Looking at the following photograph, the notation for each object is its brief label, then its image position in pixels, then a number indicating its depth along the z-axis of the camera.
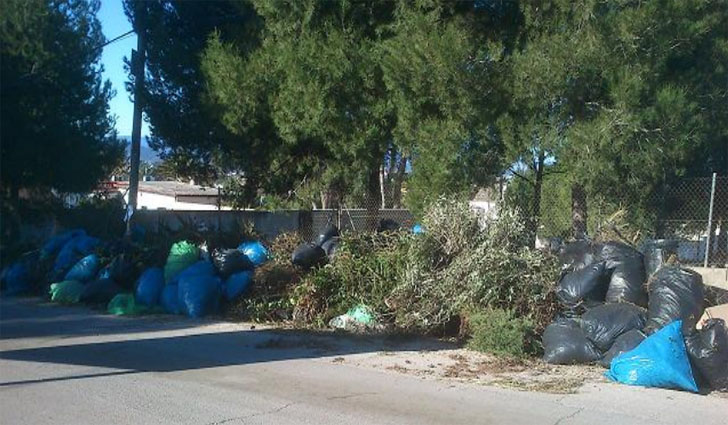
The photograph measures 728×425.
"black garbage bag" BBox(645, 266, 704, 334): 9.34
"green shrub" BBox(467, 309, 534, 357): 9.85
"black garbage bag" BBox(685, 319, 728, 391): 8.26
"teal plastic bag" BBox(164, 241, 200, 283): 14.06
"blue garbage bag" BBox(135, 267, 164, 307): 13.69
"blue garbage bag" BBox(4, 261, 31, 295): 16.34
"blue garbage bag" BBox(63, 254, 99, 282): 15.15
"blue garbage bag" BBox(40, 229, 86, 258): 16.73
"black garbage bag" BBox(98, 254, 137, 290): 14.75
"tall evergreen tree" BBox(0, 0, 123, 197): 19.47
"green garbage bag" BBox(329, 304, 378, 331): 11.59
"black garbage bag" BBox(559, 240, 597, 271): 11.16
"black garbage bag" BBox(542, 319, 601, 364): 9.38
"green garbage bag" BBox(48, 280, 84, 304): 14.68
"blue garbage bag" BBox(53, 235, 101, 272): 16.06
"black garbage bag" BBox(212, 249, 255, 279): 13.73
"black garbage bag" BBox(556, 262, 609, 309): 10.40
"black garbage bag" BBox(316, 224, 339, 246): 14.05
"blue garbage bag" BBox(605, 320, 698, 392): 8.19
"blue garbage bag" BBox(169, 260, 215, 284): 13.45
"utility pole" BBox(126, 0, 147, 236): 17.47
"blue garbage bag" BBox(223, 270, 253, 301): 13.10
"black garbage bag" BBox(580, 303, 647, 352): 9.32
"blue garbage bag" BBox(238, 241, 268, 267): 14.09
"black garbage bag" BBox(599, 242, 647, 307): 10.30
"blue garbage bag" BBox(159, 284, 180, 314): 13.30
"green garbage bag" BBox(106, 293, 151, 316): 13.47
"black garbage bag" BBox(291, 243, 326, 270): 13.29
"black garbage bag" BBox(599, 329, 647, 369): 9.02
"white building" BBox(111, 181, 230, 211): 41.22
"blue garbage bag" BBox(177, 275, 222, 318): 12.95
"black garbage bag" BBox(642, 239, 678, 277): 10.53
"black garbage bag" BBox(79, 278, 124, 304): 14.29
